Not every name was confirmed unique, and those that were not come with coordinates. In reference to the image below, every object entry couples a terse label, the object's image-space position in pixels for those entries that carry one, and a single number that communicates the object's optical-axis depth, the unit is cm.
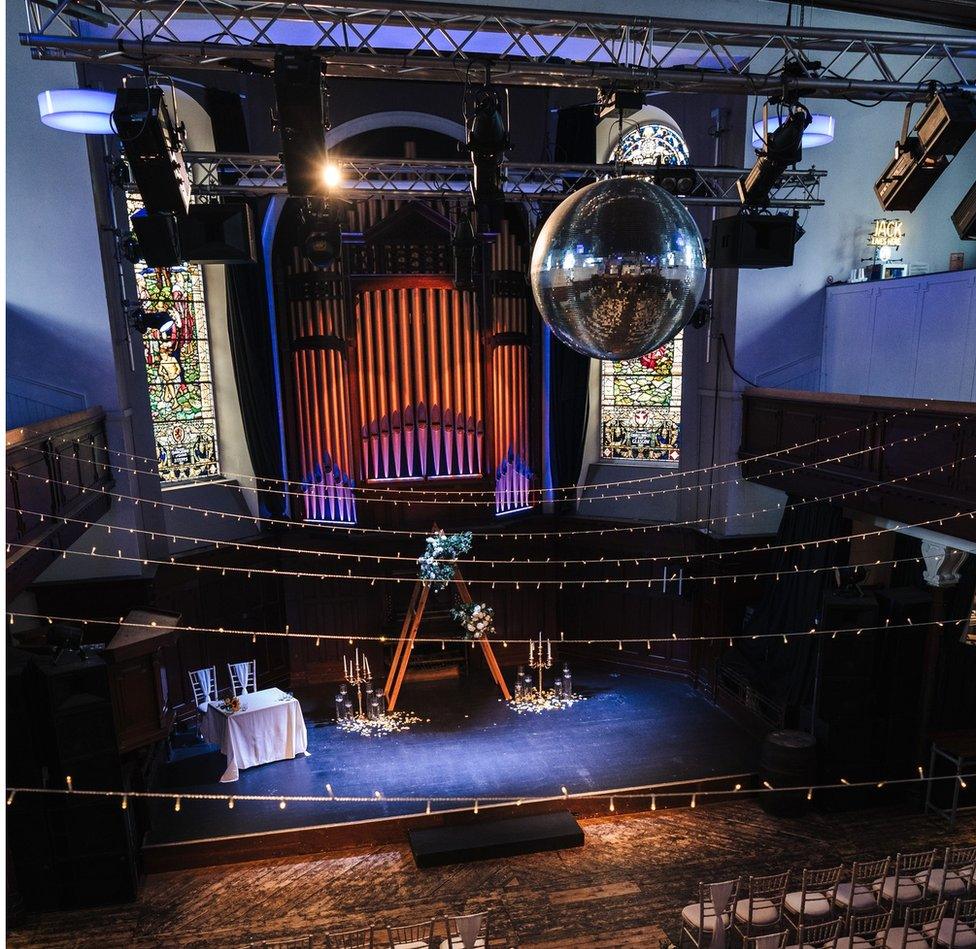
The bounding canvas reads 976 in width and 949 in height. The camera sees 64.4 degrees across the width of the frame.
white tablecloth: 813
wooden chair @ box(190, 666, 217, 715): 938
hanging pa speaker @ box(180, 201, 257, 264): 514
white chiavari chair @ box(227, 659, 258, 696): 952
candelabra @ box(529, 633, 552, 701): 1011
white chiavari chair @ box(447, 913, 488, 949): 525
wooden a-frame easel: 948
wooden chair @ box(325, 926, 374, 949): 534
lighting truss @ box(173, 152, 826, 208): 767
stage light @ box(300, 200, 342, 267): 579
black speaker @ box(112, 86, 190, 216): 462
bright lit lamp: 489
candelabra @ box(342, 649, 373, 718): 952
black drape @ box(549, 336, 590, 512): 1066
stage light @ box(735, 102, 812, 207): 505
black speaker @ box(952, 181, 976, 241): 499
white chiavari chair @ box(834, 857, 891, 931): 583
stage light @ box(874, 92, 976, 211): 464
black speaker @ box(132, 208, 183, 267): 533
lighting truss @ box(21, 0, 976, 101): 457
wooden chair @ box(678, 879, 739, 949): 562
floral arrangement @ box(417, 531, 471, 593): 947
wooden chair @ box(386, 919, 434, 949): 532
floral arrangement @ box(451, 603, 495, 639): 947
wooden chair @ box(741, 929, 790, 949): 532
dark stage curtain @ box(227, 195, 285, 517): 952
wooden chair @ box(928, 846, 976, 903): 590
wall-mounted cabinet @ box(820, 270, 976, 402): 762
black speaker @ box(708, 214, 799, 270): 609
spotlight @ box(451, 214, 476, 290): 806
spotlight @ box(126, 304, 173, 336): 798
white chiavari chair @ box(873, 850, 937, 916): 595
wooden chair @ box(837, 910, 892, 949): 538
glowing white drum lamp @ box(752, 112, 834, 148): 673
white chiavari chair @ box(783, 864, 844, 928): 584
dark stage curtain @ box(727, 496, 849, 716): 875
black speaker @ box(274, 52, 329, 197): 448
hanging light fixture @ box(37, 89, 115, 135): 611
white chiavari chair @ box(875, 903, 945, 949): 533
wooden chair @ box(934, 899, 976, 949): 531
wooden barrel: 776
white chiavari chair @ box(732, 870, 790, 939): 583
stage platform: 744
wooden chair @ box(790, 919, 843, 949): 540
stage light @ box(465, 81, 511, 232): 459
